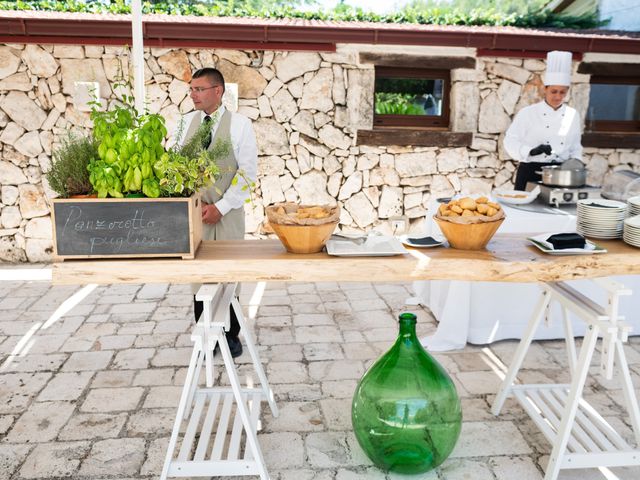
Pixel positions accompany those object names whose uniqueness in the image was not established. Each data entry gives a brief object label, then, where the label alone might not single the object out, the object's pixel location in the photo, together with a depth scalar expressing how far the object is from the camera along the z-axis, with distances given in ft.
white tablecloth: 13.02
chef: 17.19
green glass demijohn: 7.81
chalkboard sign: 7.25
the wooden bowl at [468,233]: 7.97
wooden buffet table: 7.50
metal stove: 13.07
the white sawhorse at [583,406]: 7.94
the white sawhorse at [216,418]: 7.91
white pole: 11.75
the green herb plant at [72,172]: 7.50
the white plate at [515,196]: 13.56
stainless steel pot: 13.12
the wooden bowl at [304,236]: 7.72
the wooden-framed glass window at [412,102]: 23.25
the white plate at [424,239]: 8.39
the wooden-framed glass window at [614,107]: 23.97
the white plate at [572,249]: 8.06
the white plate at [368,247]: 7.88
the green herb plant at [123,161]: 7.27
